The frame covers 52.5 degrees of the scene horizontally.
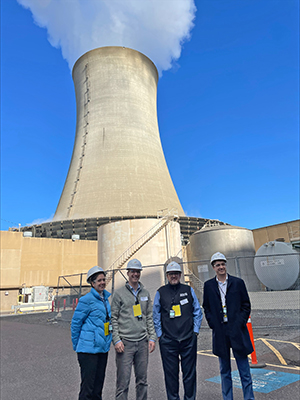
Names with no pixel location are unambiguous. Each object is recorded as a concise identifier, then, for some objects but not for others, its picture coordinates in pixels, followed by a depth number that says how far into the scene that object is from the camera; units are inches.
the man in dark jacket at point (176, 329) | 110.2
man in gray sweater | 110.6
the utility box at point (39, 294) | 730.8
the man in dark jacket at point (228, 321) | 111.8
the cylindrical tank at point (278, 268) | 492.1
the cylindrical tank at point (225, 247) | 577.0
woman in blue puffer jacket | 102.8
